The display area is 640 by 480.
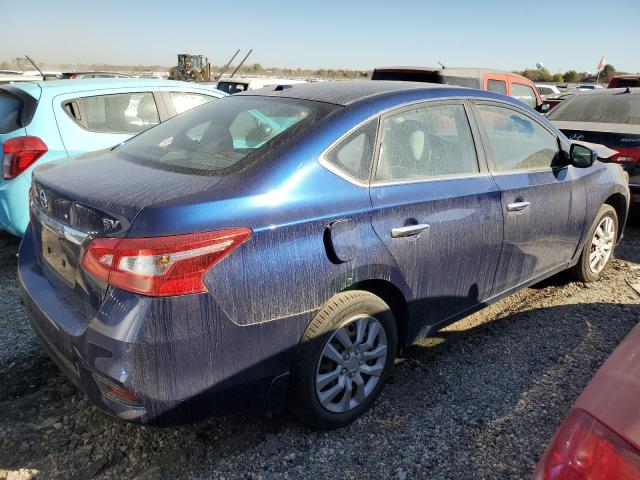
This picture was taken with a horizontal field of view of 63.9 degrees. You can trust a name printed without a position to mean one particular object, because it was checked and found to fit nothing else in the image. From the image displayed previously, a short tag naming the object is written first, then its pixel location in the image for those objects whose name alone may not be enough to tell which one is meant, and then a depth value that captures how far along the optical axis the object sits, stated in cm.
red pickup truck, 709
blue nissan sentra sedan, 188
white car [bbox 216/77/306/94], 1216
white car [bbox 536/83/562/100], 2094
